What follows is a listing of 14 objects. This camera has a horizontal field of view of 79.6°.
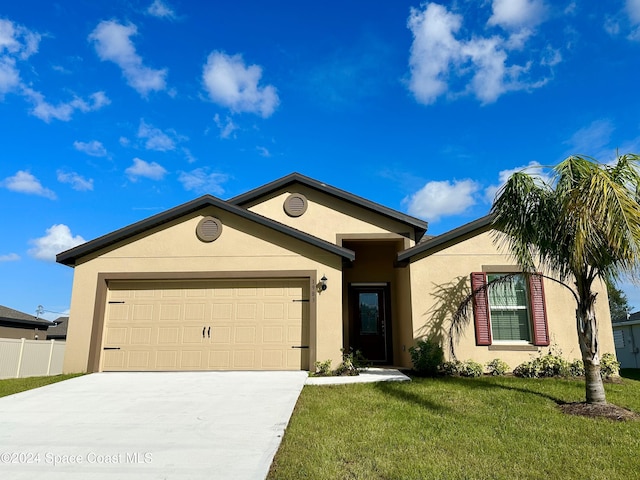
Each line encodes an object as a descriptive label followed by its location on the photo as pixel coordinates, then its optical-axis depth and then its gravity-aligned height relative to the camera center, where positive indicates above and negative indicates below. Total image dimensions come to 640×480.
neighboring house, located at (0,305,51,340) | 22.10 -0.17
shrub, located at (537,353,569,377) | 9.18 -0.98
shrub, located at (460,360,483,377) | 9.20 -1.04
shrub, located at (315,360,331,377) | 9.07 -1.03
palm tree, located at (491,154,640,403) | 5.58 +1.59
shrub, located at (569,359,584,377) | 9.19 -1.02
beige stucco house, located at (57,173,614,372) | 9.56 +0.66
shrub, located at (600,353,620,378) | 9.09 -0.94
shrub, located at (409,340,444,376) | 9.31 -0.78
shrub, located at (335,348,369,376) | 9.06 -1.00
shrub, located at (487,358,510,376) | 9.38 -1.01
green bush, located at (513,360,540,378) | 9.18 -1.05
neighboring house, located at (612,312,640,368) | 17.78 -0.70
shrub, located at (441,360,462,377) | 9.37 -1.02
